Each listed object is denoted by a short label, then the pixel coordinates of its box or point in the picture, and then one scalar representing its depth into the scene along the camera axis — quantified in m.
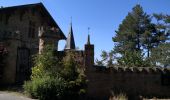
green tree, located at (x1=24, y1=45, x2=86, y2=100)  9.78
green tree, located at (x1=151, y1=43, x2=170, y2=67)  27.62
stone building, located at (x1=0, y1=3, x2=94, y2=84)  11.84
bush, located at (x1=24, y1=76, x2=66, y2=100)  9.74
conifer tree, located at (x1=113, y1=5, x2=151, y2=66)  31.83
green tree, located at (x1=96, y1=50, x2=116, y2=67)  18.01
